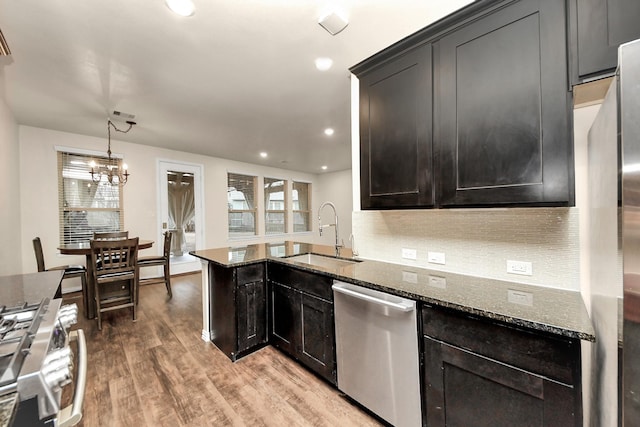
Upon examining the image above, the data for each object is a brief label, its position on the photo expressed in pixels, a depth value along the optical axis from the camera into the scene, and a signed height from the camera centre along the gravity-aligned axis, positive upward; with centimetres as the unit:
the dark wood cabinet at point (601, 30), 98 +71
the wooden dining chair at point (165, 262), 386 -72
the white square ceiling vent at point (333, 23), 162 +123
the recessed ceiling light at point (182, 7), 151 +126
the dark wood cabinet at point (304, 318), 186 -86
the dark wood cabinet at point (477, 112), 115 +53
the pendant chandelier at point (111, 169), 350 +76
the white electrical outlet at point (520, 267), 147 -35
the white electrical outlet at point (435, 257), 183 -35
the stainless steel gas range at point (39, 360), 65 -42
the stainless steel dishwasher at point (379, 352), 138 -85
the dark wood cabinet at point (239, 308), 222 -85
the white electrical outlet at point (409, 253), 197 -34
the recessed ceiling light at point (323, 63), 212 +126
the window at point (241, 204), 616 +23
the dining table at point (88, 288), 302 -87
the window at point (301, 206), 781 +19
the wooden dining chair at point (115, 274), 286 -69
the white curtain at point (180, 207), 515 +15
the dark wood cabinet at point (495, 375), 96 -71
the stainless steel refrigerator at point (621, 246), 68 -12
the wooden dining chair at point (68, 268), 305 -66
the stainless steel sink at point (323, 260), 234 -48
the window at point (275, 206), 698 +18
